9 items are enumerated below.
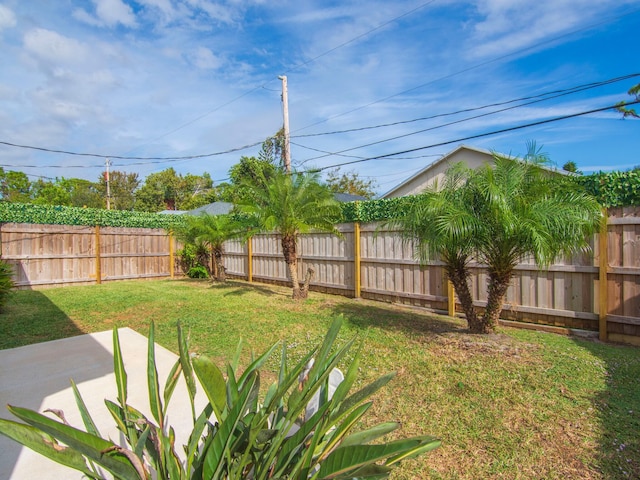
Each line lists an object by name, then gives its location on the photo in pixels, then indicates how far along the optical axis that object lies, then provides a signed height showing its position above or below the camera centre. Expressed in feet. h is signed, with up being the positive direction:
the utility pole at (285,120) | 42.70 +14.09
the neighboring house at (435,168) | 47.88 +9.41
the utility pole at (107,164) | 79.53 +16.91
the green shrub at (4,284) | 21.84 -2.49
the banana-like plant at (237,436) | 2.96 -1.89
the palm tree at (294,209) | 26.18 +2.23
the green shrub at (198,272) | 41.72 -3.63
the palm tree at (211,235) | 35.63 +0.50
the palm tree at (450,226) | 14.16 +0.45
